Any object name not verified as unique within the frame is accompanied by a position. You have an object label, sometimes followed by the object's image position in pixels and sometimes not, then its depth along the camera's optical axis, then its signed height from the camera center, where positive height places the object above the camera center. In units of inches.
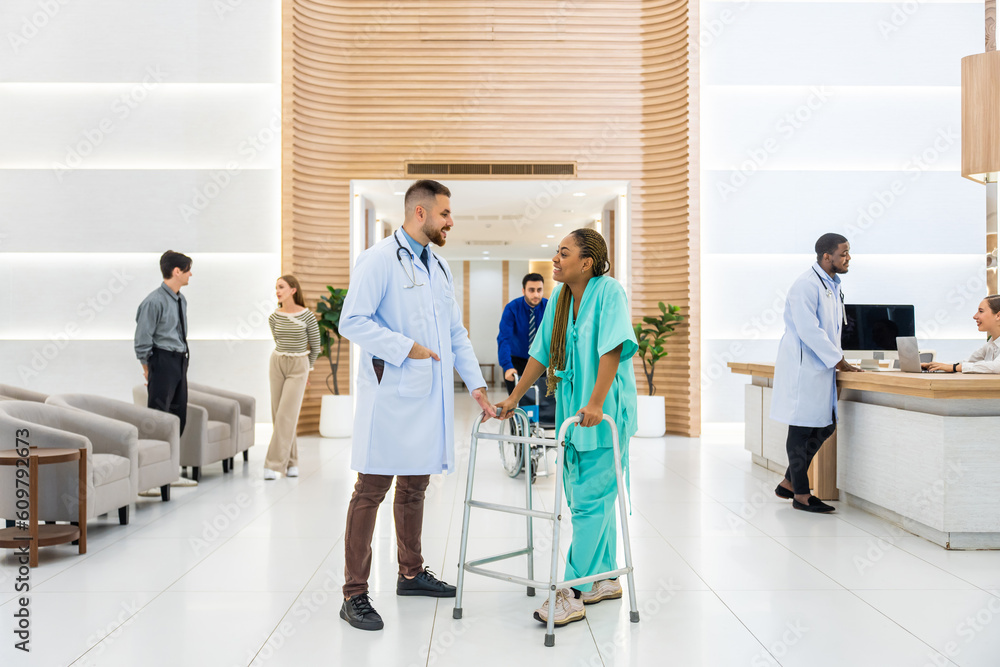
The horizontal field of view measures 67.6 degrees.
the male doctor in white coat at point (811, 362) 190.1 -6.1
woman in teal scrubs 112.6 -7.0
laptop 189.3 -3.9
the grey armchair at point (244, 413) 259.3 -27.7
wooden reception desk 152.3 -25.0
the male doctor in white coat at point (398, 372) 113.8 -5.5
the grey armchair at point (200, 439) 227.0 -32.2
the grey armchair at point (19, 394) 205.8 -16.6
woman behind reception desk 190.9 +2.8
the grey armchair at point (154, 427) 196.4 -25.0
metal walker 104.7 -28.7
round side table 143.3 -37.7
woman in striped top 233.0 -8.8
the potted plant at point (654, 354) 331.3 -7.3
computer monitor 230.8 +3.9
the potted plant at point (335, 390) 328.8 -24.7
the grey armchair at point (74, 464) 156.8 -28.1
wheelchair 223.5 -25.5
